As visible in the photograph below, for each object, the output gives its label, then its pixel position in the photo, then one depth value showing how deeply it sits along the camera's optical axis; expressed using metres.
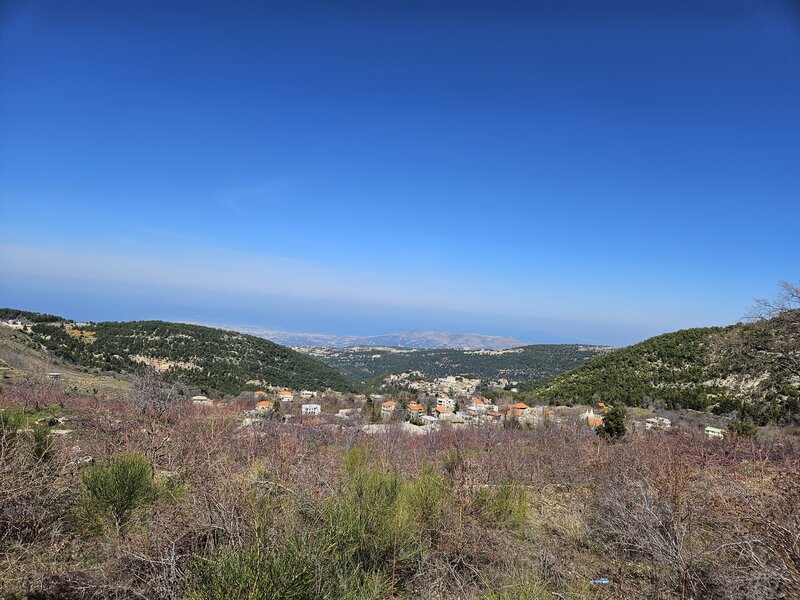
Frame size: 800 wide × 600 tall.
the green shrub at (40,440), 6.01
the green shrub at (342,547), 2.67
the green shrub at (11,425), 5.05
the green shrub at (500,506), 5.95
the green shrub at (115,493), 5.00
